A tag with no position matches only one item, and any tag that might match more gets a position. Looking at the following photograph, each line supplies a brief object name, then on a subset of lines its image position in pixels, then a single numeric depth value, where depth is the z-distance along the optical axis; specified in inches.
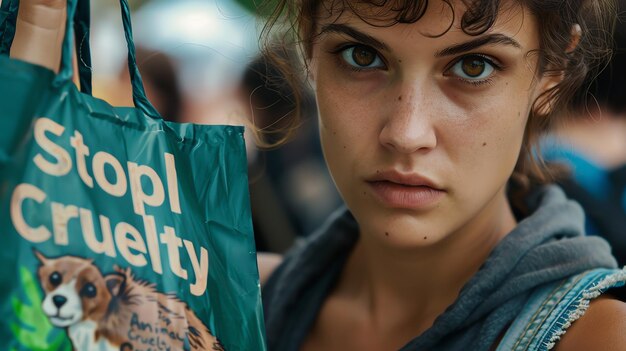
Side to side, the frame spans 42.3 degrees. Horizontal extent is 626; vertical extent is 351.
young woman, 51.1
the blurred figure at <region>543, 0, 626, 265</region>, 113.4
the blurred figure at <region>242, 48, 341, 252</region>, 141.3
